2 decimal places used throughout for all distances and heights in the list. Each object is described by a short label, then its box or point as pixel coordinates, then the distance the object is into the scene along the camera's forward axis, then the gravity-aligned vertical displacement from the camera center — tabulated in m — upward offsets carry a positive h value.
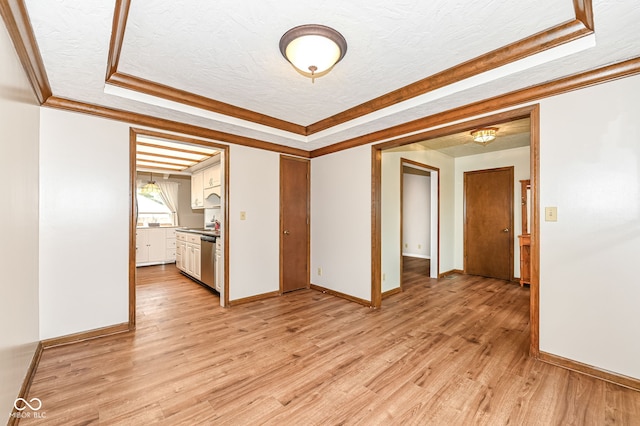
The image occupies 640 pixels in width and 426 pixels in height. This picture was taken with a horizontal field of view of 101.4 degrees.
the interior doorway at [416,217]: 7.68 -0.11
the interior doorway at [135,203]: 2.90 +0.12
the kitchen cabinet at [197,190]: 6.17 +0.56
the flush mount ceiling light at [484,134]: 3.82 +1.18
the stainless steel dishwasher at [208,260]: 4.21 -0.79
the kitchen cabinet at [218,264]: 3.96 -0.79
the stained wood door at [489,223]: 5.14 -0.19
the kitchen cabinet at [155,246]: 6.41 -0.84
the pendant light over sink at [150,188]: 6.90 +0.66
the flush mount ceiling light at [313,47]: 1.79 +1.19
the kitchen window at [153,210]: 7.02 +0.07
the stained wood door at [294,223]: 4.29 -0.18
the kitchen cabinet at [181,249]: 5.54 -0.79
